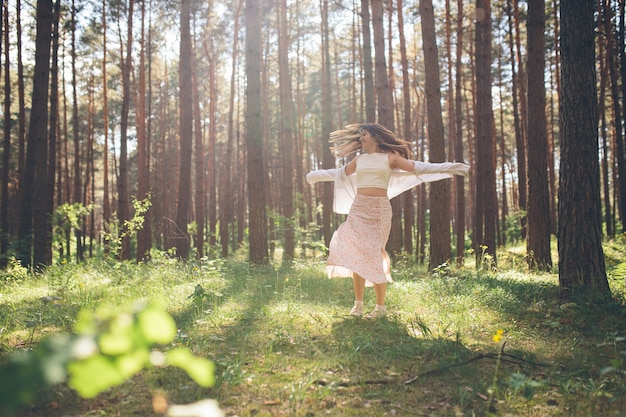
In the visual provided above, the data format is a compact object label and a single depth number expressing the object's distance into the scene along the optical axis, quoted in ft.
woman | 20.07
